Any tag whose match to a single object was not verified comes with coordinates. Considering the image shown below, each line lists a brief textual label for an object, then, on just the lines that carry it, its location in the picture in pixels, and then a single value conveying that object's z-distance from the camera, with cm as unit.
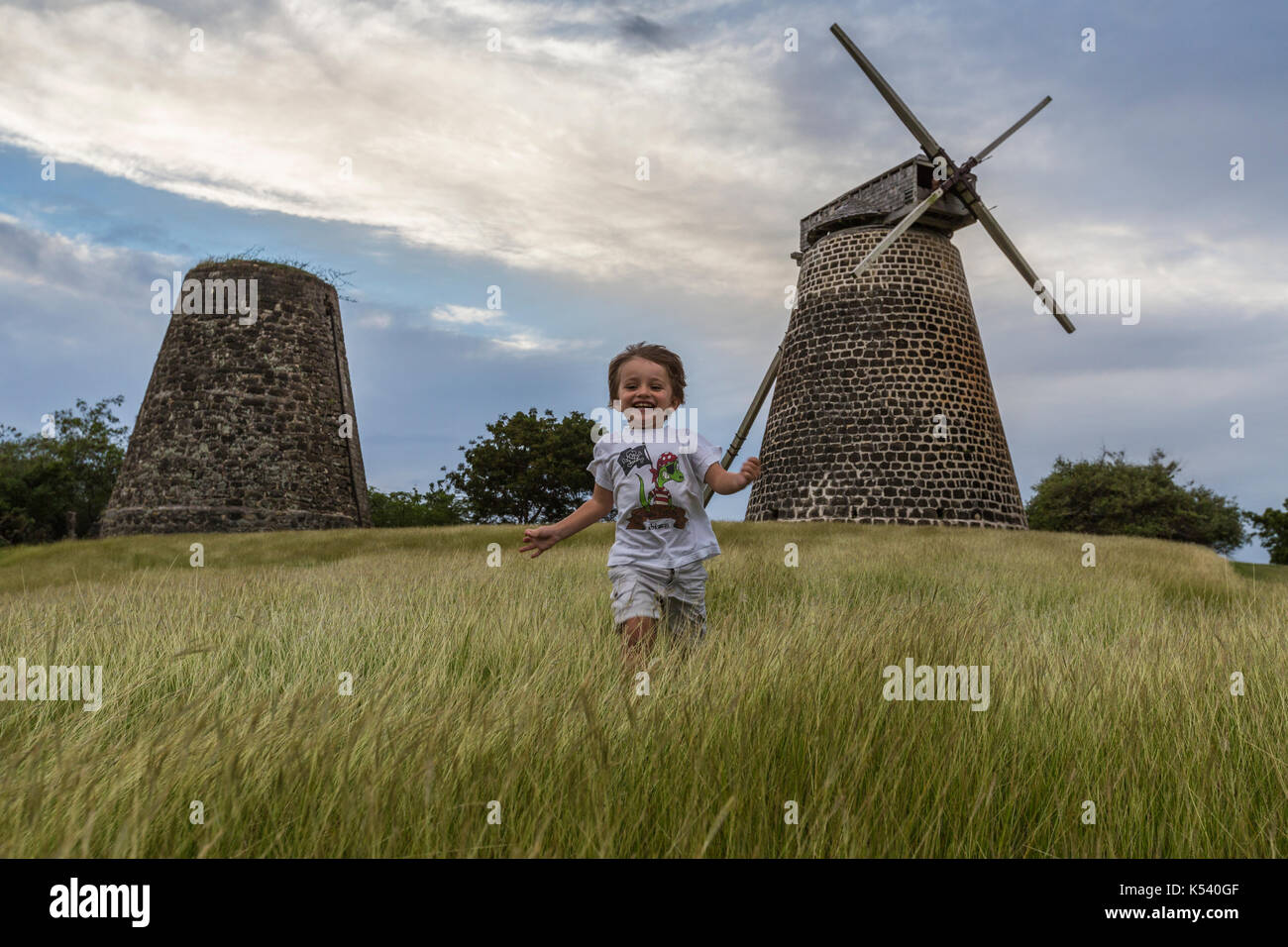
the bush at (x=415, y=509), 3759
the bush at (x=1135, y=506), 3659
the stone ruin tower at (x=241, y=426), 2170
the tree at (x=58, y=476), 3203
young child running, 370
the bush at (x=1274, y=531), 3838
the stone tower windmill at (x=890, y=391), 2006
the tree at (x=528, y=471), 3322
